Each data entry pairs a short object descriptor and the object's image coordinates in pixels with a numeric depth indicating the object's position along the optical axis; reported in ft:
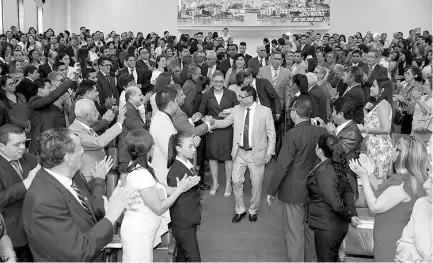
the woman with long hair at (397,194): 10.44
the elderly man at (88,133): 14.37
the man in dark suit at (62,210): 7.92
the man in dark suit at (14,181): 11.00
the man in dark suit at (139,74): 26.86
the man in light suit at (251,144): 18.22
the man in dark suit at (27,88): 20.88
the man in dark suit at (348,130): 14.82
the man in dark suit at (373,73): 19.61
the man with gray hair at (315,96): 22.26
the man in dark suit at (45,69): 27.38
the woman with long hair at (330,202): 12.37
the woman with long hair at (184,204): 12.06
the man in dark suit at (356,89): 19.89
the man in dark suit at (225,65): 31.11
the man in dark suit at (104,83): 23.44
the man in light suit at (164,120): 15.30
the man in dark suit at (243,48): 36.15
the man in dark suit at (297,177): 14.39
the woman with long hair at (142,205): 10.42
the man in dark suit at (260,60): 31.69
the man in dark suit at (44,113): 18.10
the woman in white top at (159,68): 27.30
